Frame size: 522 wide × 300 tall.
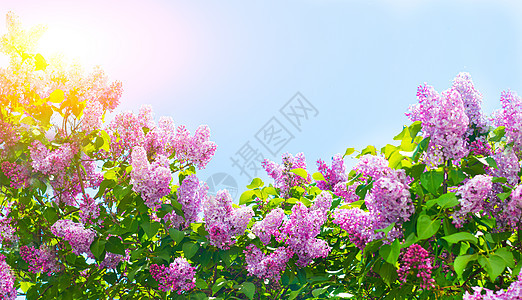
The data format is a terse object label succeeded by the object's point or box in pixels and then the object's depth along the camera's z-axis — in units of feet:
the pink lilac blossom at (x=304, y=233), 13.15
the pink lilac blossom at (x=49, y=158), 14.65
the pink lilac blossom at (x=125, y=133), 15.62
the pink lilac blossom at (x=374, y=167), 10.84
